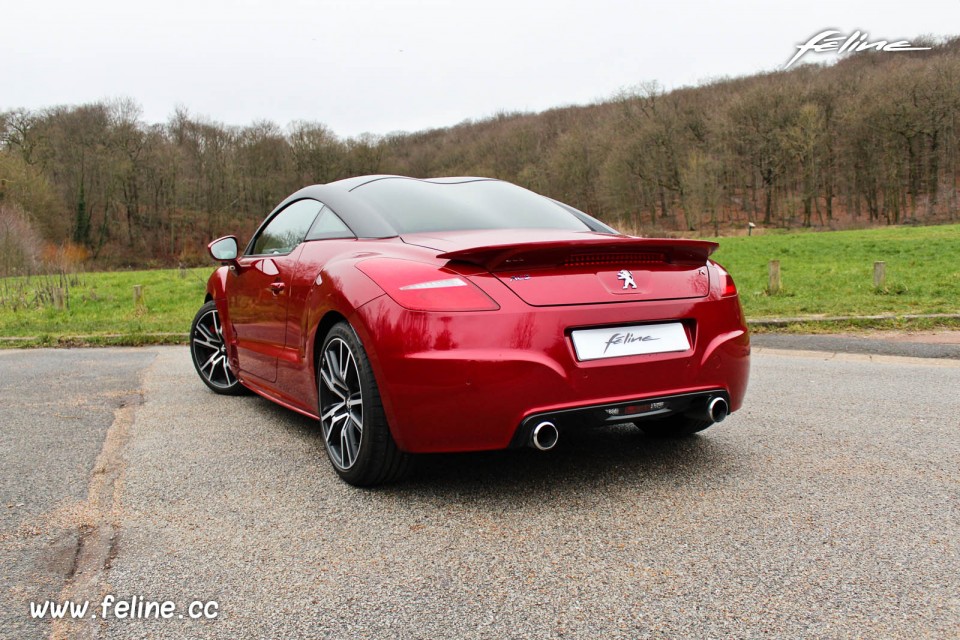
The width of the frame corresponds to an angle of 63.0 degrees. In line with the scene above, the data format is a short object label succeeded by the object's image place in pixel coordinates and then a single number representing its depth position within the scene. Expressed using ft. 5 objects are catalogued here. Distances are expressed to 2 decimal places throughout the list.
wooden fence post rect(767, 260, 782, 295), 47.73
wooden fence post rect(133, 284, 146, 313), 57.26
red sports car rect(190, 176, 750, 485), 9.67
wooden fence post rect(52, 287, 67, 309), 54.67
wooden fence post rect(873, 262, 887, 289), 44.96
